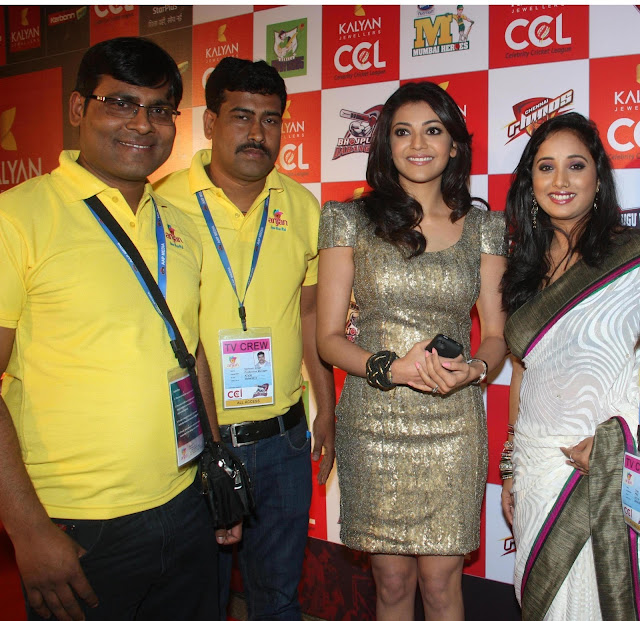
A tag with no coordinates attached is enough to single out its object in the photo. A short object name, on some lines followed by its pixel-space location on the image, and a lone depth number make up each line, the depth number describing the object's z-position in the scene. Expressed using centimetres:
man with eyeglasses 121
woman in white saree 159
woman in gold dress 177
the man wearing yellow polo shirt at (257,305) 189
